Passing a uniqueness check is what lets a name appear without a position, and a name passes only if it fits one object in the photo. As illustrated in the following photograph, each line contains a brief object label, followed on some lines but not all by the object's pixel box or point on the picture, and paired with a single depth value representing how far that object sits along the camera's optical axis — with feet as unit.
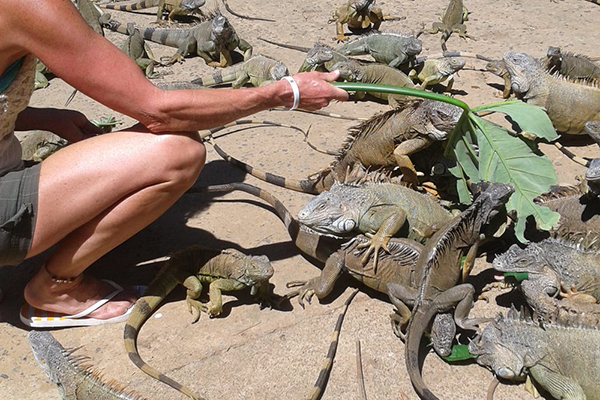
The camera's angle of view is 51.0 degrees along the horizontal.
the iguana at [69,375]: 8.16
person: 8.09
